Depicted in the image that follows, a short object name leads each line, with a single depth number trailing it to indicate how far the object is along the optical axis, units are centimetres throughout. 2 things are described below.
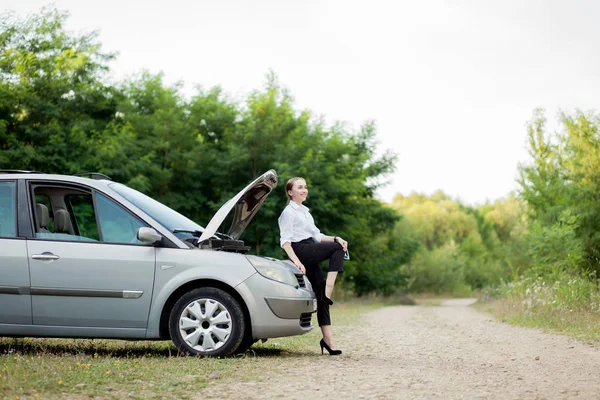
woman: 912
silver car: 825
